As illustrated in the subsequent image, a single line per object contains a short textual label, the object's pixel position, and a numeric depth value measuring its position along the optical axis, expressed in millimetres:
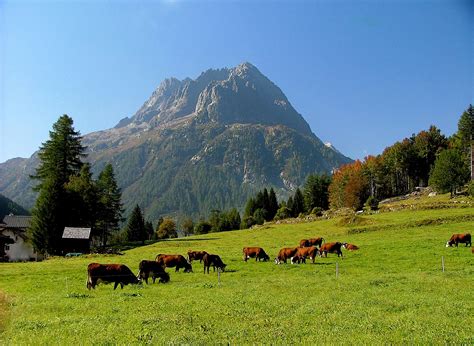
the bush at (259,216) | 136638
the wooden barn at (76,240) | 68062
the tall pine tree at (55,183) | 67625
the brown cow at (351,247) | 43550
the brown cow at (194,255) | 40906
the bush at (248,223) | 136625
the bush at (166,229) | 156500
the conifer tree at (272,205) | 151325
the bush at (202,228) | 154125
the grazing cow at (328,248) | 40781
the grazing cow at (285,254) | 37688
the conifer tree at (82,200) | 71438
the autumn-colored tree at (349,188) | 110562
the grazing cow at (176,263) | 35062
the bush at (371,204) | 98894
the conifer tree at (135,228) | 113100
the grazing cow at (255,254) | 40091
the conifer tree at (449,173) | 93562
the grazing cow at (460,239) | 41500
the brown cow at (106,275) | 26516
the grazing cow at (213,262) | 34028
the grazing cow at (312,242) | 50338
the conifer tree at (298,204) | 141688
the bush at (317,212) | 102344
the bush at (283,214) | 128112
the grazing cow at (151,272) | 29219
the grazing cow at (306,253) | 36812
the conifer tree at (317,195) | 143000
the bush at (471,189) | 81331
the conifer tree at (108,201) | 87425
